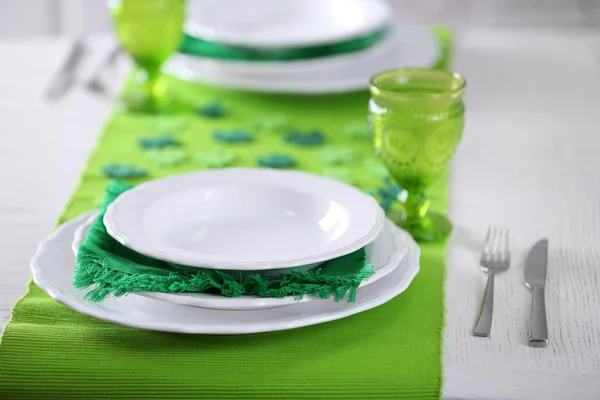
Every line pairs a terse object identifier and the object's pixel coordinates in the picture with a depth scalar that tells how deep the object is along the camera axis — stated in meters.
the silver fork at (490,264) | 0.94
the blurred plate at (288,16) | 1.40
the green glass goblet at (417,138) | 1.04
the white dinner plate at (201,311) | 0.90
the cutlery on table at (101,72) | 1.37
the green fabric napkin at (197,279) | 0.91
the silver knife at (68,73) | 1.36
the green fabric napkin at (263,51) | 1.32
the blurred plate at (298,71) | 1.29
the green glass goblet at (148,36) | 1.29
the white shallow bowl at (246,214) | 0.96
